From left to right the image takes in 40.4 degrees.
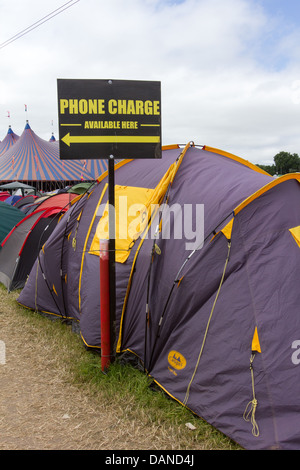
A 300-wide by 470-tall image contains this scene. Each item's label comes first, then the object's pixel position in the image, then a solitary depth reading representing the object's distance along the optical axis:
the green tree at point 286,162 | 80.20
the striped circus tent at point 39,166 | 26.70
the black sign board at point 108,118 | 3.83
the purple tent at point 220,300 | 2.99
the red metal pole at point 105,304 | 4.00
